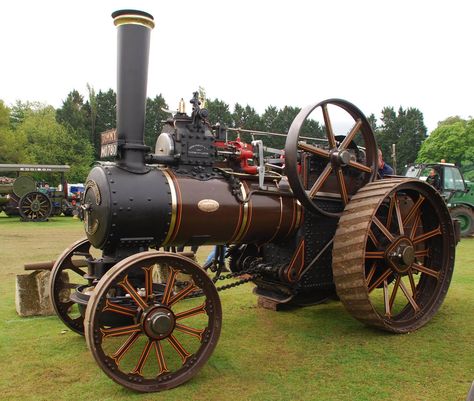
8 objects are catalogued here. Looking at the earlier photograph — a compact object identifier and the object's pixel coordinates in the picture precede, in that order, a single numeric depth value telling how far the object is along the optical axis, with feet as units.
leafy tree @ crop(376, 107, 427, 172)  149.69
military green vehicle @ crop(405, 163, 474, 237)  39.70
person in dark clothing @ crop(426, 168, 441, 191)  38.22
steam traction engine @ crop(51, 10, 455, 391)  10.18
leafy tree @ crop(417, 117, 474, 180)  134.31
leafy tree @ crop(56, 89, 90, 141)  134.82
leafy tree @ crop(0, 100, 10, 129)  124.26
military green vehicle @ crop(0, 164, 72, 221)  56.08
